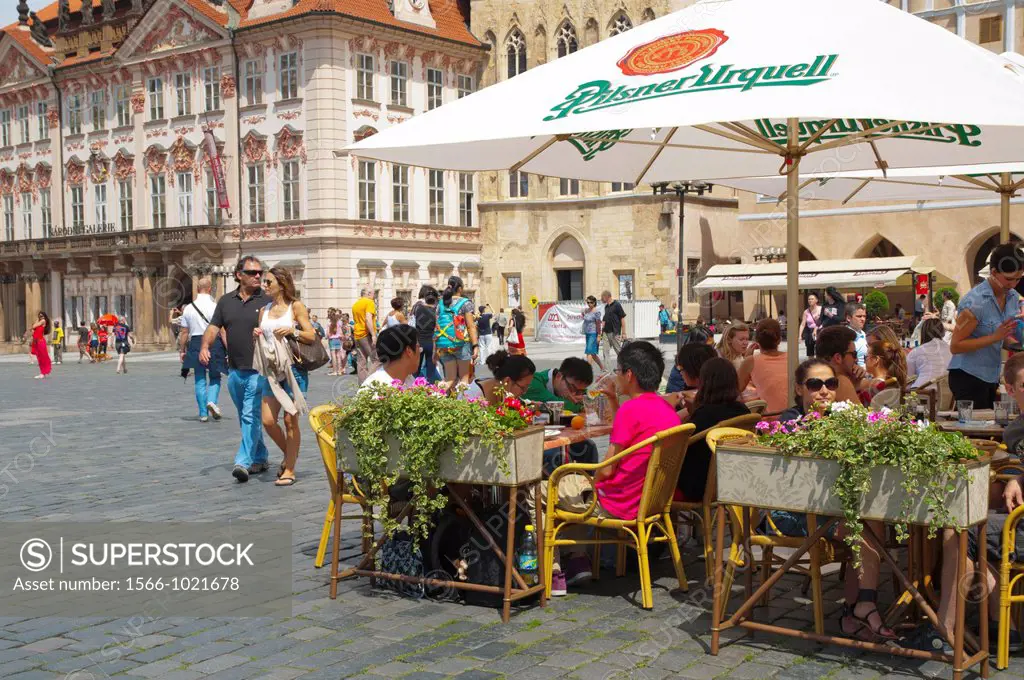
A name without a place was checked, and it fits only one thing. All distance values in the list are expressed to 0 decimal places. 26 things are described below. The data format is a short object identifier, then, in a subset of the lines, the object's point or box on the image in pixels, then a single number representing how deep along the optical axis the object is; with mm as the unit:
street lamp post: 33219
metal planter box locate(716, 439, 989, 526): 4328
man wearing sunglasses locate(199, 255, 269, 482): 9680
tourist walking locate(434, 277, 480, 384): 16312
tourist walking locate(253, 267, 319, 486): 9219
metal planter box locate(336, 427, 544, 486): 5332
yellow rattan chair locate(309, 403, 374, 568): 6027
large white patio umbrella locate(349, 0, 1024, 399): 5285
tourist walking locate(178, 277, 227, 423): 14117
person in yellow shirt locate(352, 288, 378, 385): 21094
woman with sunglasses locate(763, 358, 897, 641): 4863
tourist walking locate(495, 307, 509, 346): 39375
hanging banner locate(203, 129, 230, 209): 42344
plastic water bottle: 5742
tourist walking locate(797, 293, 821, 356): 20594
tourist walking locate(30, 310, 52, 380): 27781
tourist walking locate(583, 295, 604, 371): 26062
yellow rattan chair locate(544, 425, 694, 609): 5527
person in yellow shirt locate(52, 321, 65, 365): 37650
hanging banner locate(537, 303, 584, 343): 40531
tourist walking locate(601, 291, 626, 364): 25953
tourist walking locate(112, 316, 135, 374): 29547
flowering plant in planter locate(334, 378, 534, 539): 5375
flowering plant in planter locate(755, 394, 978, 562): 4281
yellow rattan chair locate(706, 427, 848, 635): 4926
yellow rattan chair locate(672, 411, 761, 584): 5785
